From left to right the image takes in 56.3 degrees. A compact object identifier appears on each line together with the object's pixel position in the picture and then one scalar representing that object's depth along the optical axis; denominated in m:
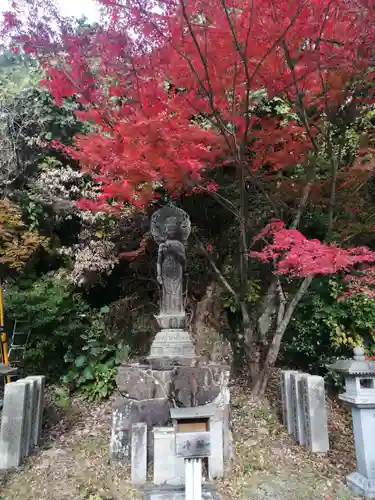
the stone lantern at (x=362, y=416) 4.18
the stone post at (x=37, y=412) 5.78
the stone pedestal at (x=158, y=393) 5.04
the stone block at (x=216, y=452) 4.66
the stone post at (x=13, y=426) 4.96
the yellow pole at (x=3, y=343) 6.58
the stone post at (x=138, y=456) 4.52
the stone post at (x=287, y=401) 5.95
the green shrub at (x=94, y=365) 7.86
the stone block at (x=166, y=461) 4.47
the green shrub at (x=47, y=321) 7.95
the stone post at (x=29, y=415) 5.30
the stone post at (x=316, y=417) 5.24
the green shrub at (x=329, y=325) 7.52
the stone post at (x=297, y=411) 5.54
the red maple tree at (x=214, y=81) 5.22
